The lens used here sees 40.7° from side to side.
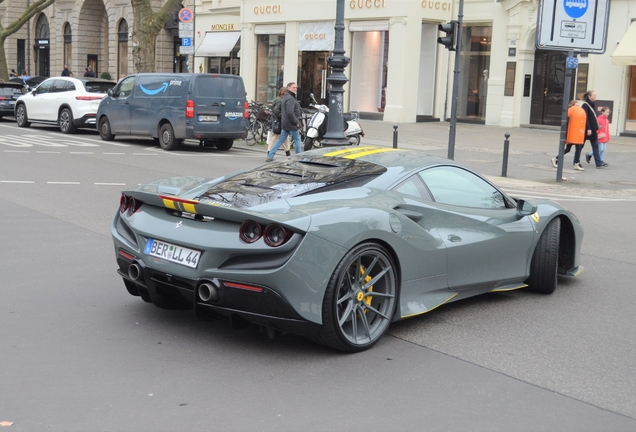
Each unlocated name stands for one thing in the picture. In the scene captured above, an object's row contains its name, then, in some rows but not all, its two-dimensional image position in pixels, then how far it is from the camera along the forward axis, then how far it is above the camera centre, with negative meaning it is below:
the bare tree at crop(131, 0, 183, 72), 28.22 +1.71
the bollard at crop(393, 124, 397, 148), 20.26 -1.09
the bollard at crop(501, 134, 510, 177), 17.89 -1.42
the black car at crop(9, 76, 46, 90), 37.09 -0.25
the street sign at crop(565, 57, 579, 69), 16.42 +0.71
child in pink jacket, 20.00 -0.69
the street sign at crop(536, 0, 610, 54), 16.28 +1.43
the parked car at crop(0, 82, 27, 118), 29.89 -0.73
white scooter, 19.47 -0.89
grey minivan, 20.14 -0.60
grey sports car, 5.06 -0.97
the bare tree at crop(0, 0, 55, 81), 42.65 +2.23
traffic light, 19.06 +1.37
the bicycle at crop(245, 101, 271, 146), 22.79 -1.02
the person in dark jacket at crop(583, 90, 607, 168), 19.47 -0.54
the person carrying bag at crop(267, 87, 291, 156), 19.12 -0.83
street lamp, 16.69 -0.02
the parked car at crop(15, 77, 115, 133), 24.61 -0.72
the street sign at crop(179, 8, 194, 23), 24.08 +1.84
